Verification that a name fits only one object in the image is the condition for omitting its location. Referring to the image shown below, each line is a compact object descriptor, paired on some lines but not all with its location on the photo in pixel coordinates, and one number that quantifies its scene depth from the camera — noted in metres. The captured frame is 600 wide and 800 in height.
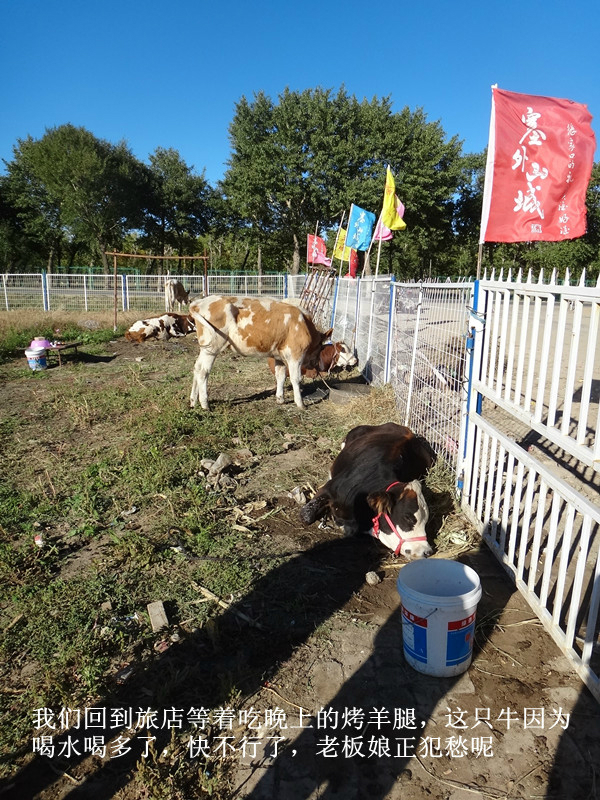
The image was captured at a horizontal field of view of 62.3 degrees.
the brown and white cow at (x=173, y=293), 17.97
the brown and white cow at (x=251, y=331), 7.24
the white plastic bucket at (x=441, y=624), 2.35
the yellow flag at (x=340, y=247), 16.22
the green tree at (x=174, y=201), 36.78
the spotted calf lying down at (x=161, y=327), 14.42
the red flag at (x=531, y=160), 3.89
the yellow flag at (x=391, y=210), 9.08
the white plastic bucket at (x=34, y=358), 10.04
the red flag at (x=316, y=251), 17.53
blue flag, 12.34
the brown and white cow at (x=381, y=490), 3.31
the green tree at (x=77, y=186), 32.28
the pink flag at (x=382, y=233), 9.58
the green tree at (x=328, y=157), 28.88
